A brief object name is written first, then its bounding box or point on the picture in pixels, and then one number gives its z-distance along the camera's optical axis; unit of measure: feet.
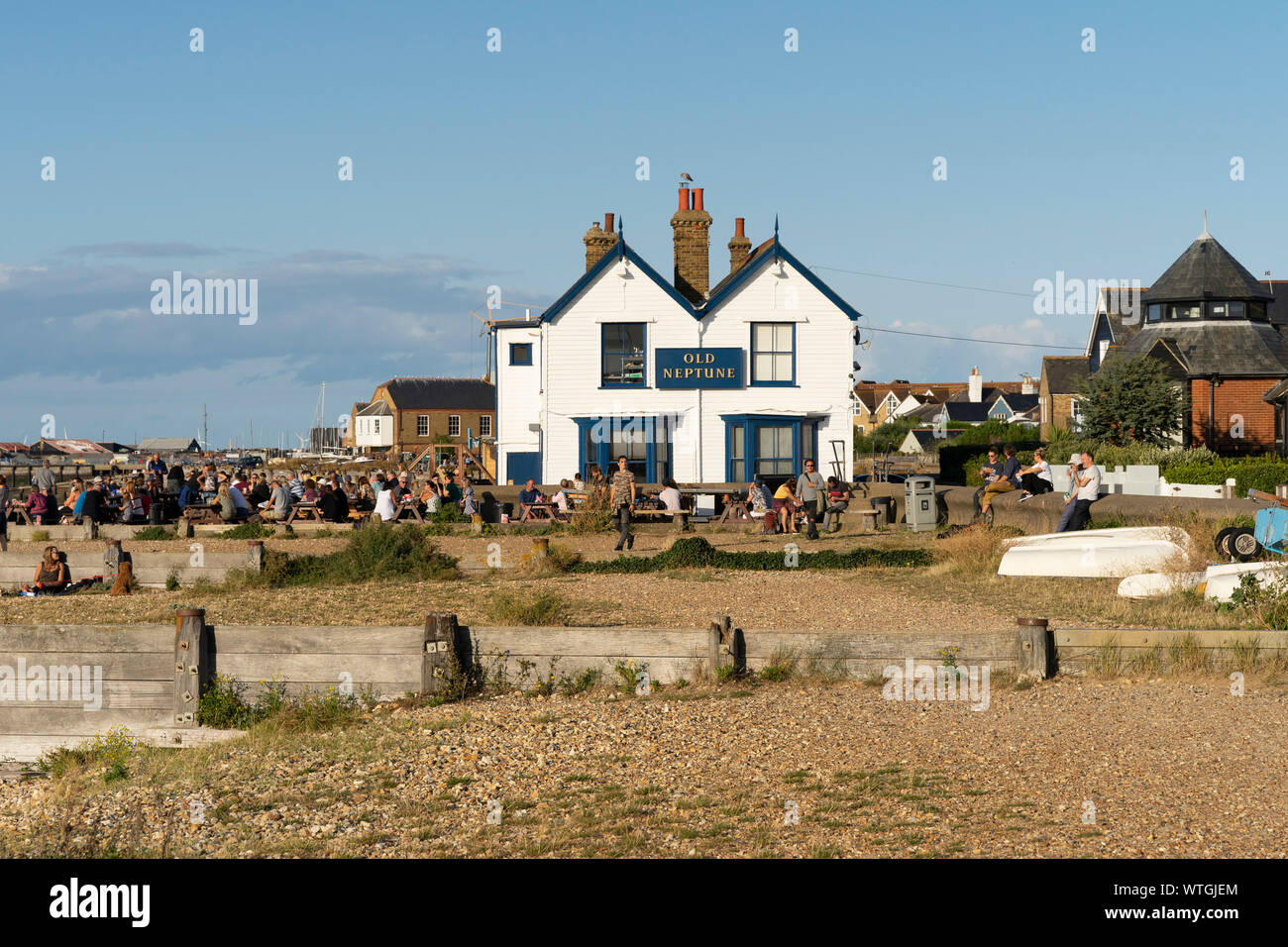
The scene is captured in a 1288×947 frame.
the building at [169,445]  538.88
